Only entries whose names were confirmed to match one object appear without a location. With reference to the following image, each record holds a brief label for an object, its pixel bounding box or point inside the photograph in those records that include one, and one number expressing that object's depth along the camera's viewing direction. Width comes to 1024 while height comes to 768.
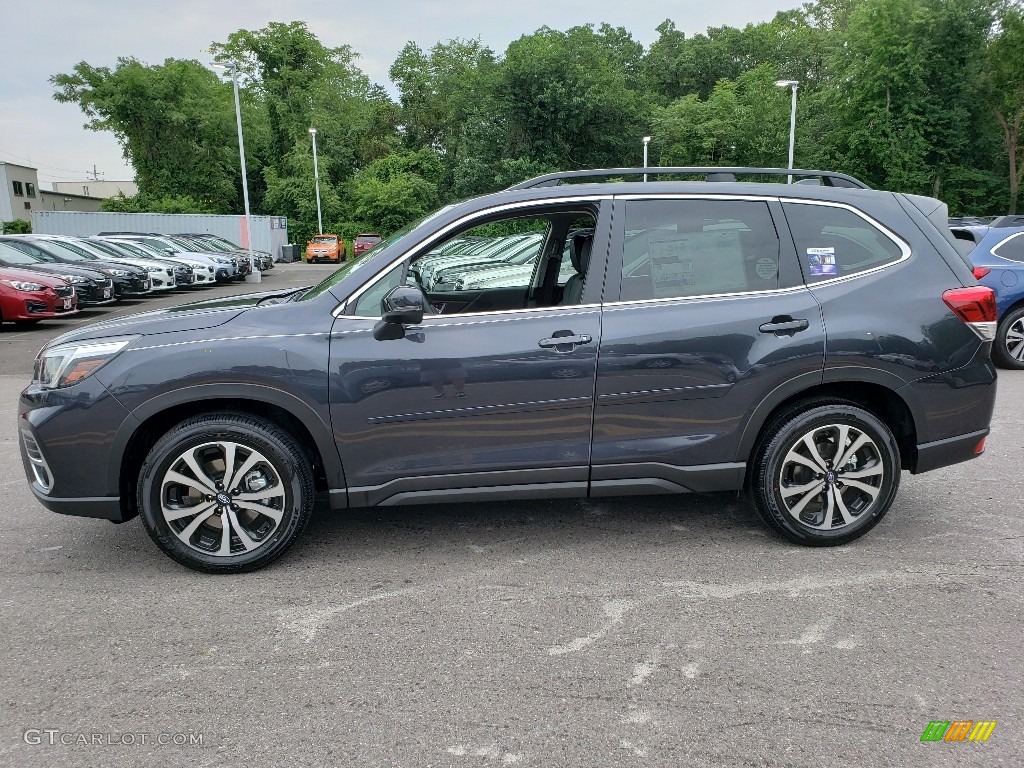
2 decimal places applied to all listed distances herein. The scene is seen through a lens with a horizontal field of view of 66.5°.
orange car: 43.00
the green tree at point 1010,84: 38.06
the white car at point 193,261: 23.66
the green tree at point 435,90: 61.66
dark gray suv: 3.61
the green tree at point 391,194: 53.34
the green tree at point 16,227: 43.00
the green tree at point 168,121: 54.53
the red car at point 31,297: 13.43
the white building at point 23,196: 52.66
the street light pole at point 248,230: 27.74
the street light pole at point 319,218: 50.88
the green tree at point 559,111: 47.62
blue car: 8.89
